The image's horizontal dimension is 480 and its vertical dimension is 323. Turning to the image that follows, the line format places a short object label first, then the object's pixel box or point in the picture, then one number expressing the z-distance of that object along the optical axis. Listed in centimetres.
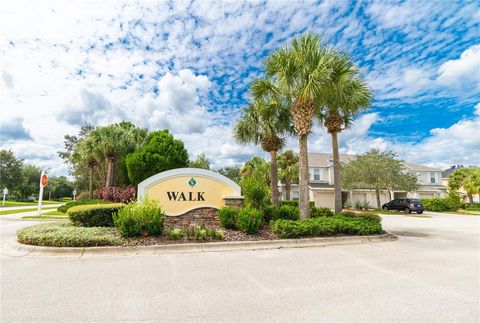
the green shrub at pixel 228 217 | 911
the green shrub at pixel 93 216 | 889
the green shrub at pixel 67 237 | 697
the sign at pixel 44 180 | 1617
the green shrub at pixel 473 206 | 2962
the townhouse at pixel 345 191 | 3078
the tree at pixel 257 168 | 2786
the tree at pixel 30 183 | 4453
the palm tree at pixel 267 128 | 1377
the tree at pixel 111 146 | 1945
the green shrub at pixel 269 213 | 1012
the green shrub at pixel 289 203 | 1966
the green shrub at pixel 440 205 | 2781
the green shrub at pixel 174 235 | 776
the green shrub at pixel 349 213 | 1102
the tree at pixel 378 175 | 2628
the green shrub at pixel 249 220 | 846
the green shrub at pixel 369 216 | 1065
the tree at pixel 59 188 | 5525
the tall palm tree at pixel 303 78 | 983
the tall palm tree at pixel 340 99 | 1031
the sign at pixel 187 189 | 1055
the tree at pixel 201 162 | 3695
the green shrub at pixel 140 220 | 758
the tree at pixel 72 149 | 3247
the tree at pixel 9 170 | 3722
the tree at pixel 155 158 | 1736
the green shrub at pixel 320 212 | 1123
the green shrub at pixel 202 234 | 780
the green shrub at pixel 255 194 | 1022
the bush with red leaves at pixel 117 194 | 1617
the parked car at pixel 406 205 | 2414
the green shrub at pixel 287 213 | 1009
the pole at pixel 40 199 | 1570
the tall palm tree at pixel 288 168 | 2648
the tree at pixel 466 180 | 3008
